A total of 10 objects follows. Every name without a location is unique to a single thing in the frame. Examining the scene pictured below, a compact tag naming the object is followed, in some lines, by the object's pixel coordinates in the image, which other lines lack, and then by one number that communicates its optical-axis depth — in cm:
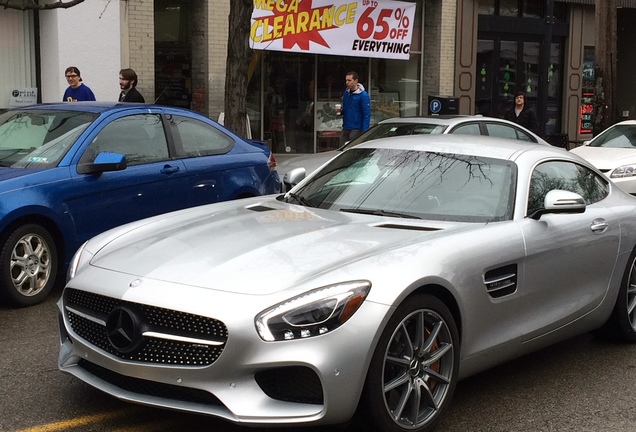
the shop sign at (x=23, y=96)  1422
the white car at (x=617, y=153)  1261
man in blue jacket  1434
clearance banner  1652
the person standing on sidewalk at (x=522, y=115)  1468
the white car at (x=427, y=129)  1084
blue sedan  678
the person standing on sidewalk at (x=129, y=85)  1145
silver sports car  386
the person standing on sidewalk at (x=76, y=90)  1182
